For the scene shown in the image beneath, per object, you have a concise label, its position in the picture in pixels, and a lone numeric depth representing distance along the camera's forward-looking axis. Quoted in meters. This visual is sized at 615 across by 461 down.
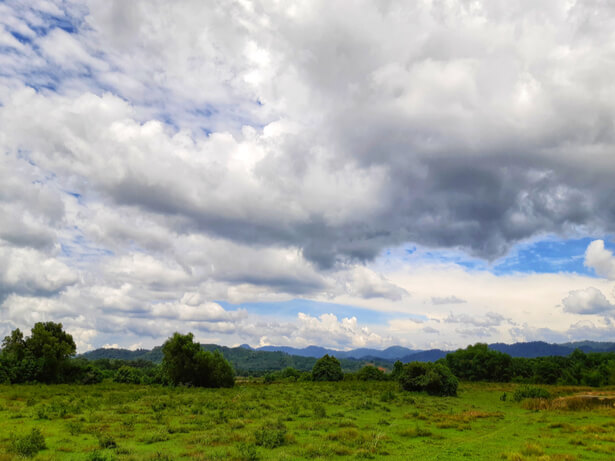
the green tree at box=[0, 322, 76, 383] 72.88
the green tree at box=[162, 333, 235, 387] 79.06
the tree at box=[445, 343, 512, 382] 122.75
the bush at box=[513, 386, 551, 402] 55.31
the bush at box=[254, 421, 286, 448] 22.78
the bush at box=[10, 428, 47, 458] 19.88
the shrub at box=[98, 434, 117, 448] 21.95
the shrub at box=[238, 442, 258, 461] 19.28
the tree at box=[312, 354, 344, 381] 105.38
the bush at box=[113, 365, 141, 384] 87.81
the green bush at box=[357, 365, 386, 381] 112.31
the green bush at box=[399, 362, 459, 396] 63.09
